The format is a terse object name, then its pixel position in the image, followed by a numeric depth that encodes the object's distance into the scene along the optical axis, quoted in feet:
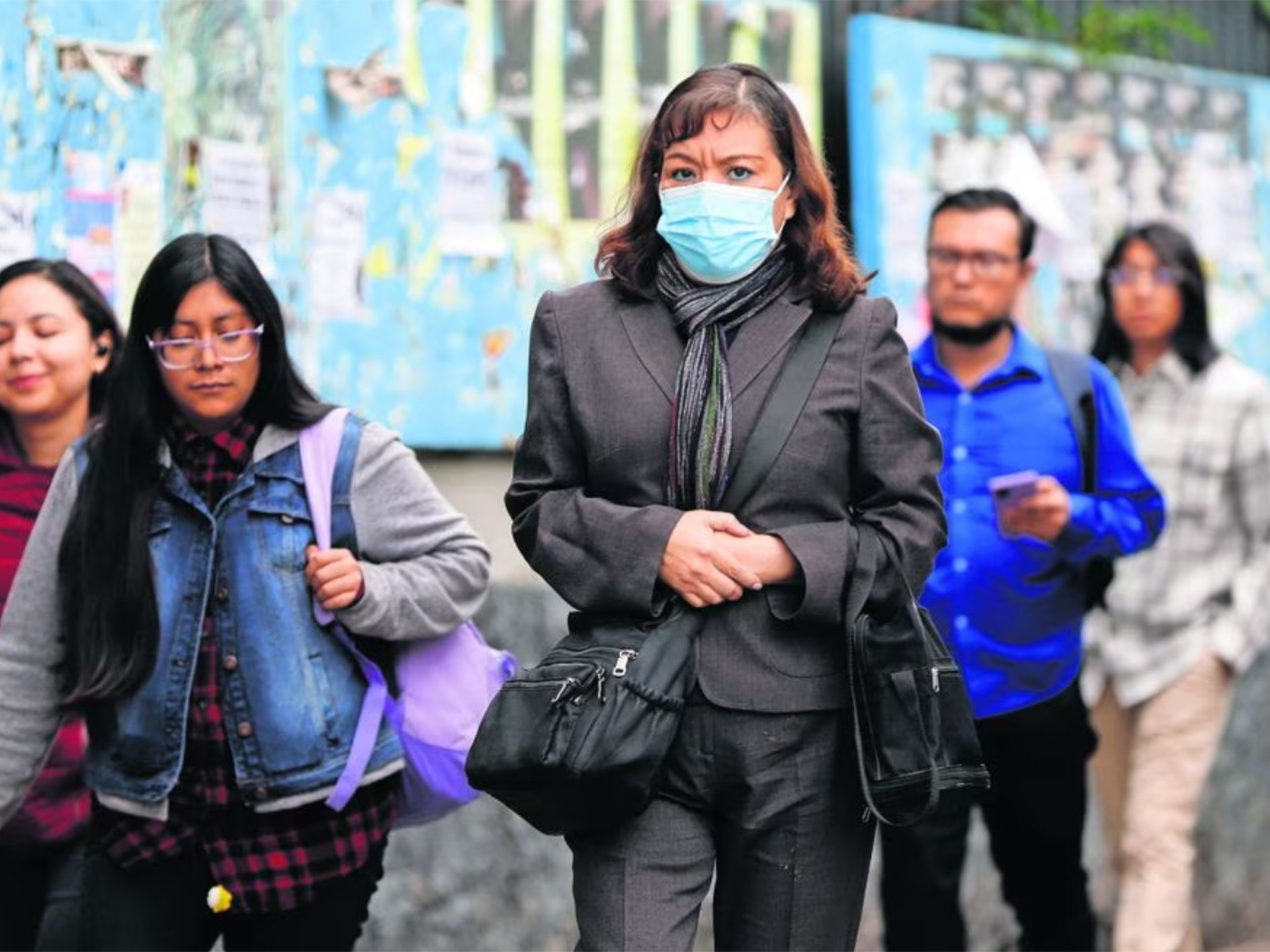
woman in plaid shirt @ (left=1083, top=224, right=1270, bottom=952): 41.60
